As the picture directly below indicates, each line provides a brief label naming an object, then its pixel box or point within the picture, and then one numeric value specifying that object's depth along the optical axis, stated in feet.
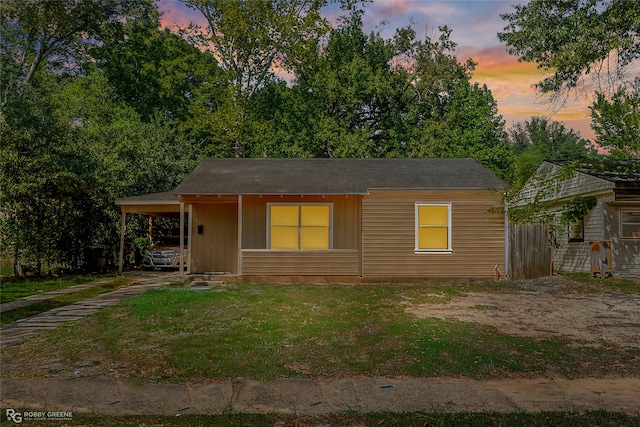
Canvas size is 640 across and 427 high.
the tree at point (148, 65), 114.73
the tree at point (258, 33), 98.89
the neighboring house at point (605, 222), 56.03
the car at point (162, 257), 59.67
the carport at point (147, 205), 54.44
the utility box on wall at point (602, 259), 54.44
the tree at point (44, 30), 93.45
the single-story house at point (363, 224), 49.08
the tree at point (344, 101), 96.89
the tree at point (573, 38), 43.42
